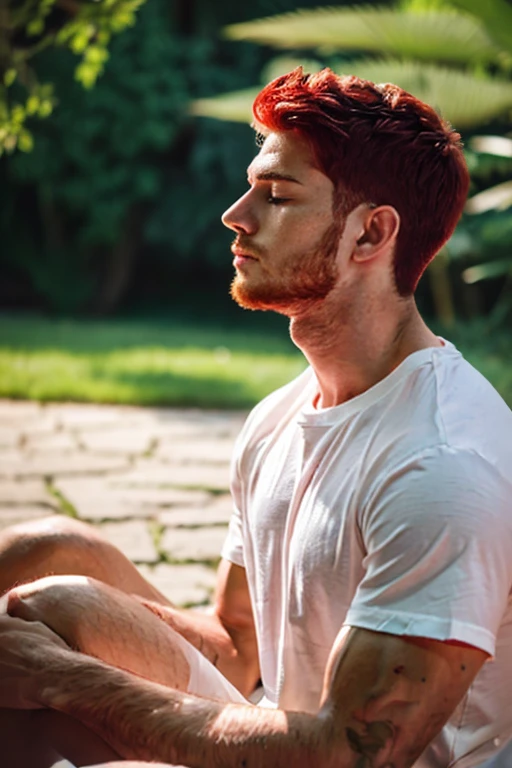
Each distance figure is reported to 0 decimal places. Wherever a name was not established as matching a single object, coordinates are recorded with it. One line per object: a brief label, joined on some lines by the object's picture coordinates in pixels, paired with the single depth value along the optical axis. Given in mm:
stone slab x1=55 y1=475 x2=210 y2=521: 4578
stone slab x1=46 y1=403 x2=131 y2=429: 6387
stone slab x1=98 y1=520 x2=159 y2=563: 4090
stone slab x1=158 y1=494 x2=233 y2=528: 4559
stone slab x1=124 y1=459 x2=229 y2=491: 5133
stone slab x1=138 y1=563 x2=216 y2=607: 3709
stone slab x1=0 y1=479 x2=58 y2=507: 4621
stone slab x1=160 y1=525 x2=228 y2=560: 4176
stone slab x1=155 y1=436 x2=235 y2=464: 5672
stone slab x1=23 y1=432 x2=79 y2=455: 5672
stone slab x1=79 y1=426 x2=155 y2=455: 5777
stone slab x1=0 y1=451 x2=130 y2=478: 5176
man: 1560
